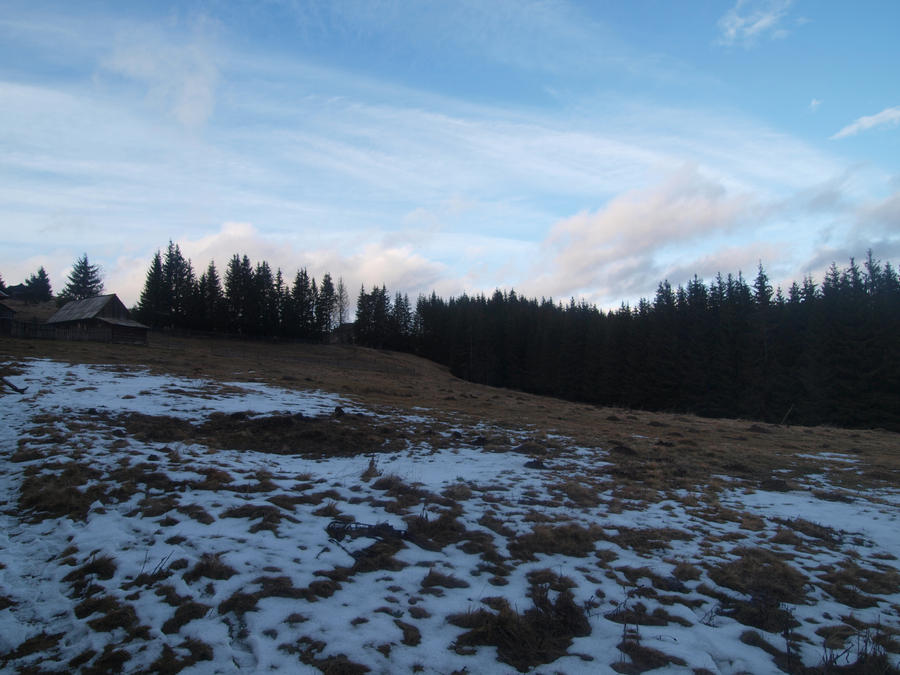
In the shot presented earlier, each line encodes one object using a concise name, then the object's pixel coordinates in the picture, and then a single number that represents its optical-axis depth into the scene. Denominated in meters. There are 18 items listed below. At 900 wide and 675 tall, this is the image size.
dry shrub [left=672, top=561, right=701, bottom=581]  6.14
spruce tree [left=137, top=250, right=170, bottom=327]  78.69
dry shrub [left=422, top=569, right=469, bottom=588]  5.66
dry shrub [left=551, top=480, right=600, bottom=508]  9.20
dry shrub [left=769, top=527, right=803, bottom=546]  7.59
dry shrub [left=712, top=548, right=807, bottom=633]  5.20
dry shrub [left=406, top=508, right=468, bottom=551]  6.89
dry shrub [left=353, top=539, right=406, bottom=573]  5.97
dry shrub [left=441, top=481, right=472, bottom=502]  9.05
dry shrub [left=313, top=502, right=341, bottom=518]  7.65
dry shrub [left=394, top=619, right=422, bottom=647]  4.50
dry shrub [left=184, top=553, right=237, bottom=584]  5.41
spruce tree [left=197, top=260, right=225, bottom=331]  80.62
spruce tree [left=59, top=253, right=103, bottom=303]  90.06
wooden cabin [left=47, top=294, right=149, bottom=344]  47.94
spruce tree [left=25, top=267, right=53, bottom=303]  87.47
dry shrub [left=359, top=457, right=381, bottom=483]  10.00
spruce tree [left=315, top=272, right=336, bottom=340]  97.38
